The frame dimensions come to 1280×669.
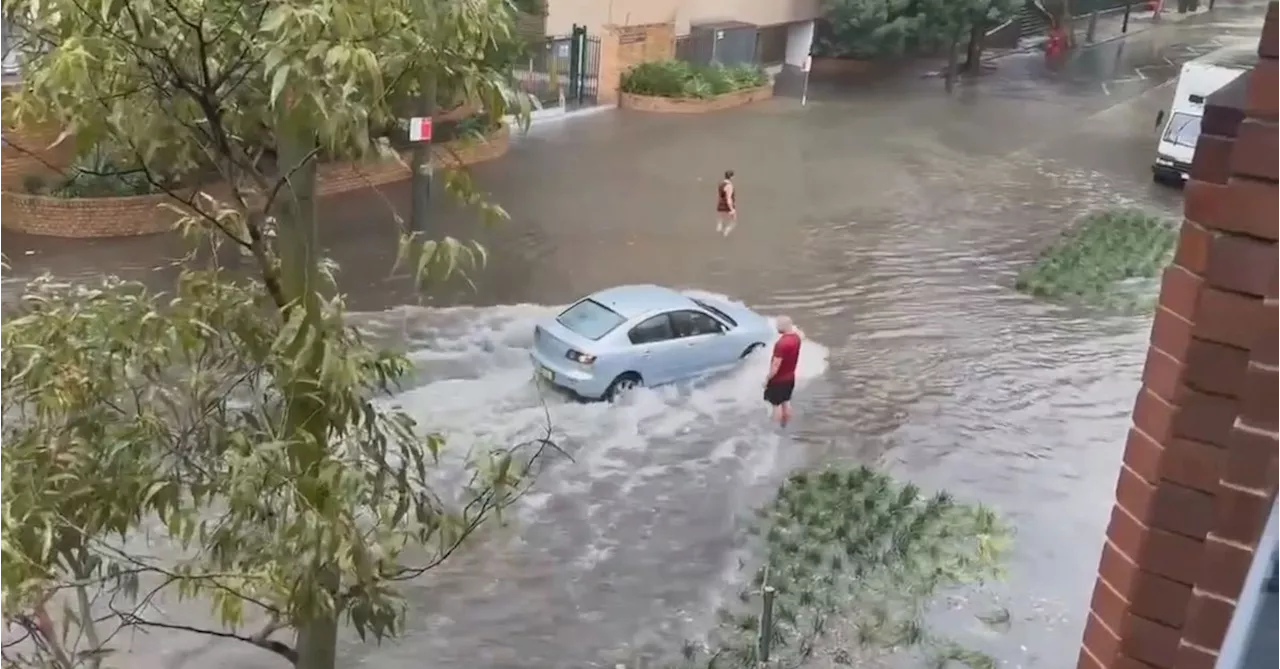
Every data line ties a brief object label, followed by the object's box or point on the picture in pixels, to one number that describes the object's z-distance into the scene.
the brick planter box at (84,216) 16.11
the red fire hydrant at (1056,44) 38.84
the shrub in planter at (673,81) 27.86
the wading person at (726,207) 18.30
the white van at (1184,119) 21.95
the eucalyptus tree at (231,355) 3.48
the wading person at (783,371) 12.05
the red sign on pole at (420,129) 12.36
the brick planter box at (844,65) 34.88
